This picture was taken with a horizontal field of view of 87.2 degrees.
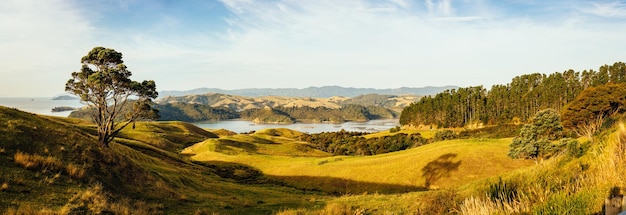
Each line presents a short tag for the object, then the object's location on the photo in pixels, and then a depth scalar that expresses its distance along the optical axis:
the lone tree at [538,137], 40.19
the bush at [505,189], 11.06
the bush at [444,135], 107.66
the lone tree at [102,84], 40.22
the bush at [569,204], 6.14
